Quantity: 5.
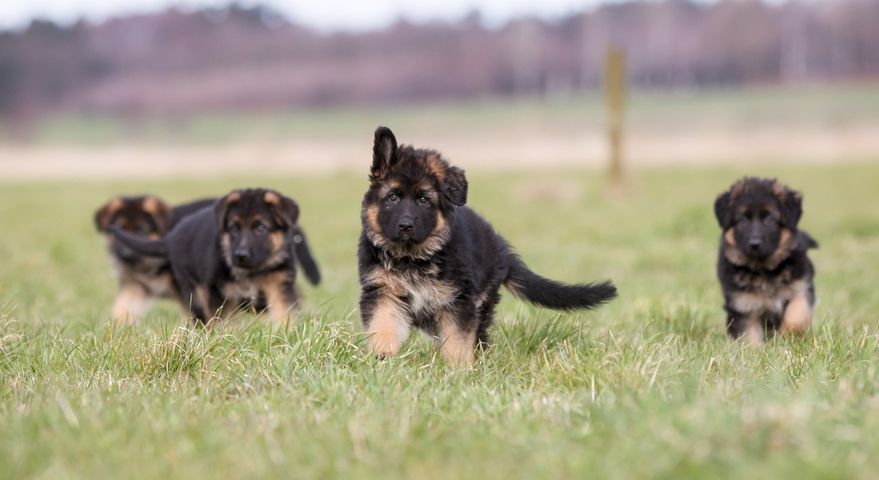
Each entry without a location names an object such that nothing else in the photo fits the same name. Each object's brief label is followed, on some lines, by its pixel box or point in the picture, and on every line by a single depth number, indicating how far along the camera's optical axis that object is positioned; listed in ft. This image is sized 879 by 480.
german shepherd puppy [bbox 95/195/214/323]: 25.32
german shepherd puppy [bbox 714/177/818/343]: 19.99
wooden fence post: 63.05
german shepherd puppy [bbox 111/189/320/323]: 20.97
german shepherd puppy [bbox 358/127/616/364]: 16.47
